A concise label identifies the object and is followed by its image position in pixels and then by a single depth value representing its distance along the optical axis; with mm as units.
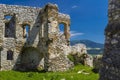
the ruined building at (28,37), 11948
